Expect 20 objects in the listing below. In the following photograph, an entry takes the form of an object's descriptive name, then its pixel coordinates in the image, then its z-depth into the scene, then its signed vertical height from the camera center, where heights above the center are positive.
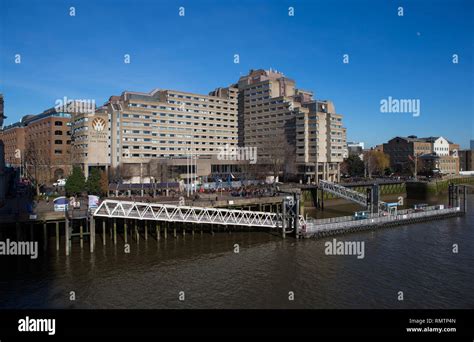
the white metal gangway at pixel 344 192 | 52.84 -3.44
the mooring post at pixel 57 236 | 30.84 -5.18
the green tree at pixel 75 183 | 49.49 -1.15
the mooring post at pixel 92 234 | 30.55 -4.93
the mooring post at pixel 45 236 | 31.02 -5.20
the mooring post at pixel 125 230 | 33.34 -5.18
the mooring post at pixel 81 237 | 31.43 -5.29
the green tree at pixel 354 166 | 115.50 +1.29
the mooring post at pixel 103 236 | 33.09 -5.58
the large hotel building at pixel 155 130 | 70.31 +10.03
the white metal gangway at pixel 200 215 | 31.56 -4.05
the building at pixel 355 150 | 162.88 +9.33
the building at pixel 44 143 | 78.62 +8.47
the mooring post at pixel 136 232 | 34.56 -5.44
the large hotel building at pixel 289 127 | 88.94 +11.46
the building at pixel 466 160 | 150.75 +3.43
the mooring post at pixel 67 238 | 29.30 -5.08
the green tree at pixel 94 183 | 50.78 -1.24
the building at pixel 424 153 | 122.31 +5.83
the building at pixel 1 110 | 53.38 +9.50
